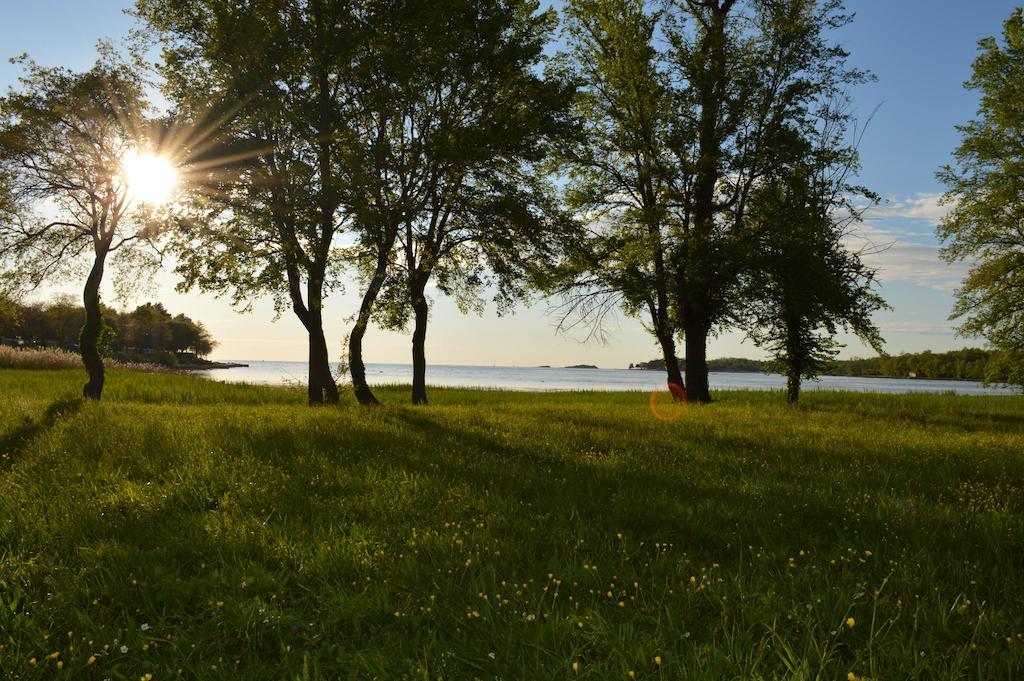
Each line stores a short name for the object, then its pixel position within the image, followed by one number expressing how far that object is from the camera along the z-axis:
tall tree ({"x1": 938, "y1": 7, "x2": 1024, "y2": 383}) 26.25
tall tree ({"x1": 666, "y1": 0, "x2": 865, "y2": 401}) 22.05
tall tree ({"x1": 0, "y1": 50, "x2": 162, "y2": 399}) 19.00
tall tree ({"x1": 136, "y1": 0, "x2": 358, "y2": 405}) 17.19
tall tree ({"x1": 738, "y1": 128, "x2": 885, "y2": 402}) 21.06
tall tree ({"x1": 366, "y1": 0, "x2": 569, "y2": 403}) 18.02
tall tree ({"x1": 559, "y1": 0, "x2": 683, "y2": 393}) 22.61
